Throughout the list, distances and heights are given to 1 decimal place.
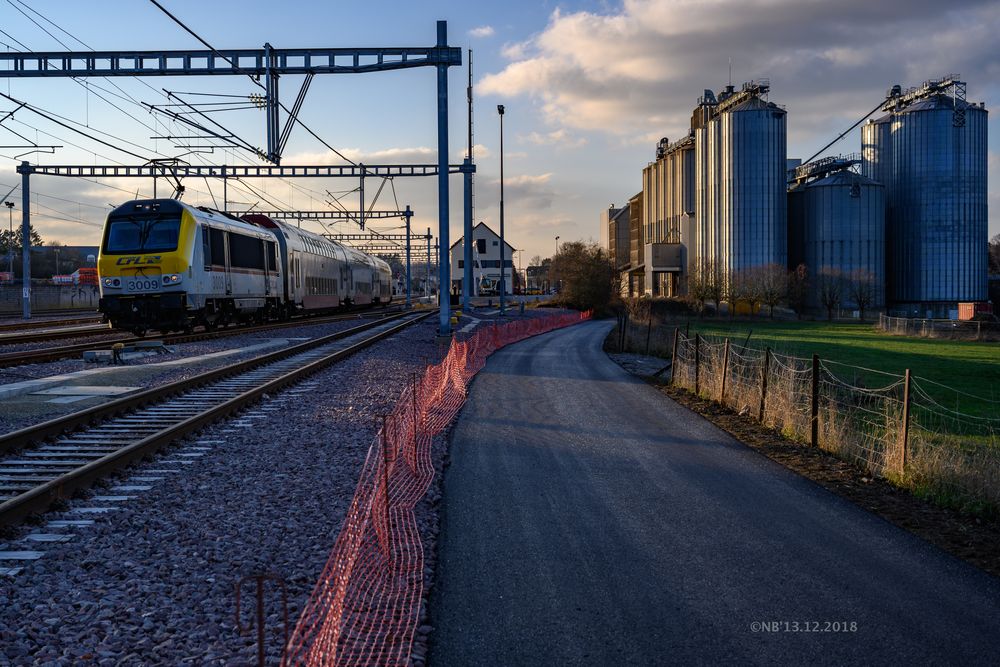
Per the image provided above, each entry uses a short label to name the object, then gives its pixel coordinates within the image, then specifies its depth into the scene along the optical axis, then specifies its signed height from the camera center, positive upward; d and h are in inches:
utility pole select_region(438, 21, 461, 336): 1051.3 +141.7
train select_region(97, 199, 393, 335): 942.4 +45.2
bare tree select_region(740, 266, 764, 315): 3459.6 +38.2
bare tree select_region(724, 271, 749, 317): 3499.0 +32.4
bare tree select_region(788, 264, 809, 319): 3617.1 +42.0
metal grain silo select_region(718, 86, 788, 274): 3880.4 +530.3
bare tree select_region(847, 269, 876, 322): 3646.7 +44.9
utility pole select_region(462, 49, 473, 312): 1860.2 +168.0
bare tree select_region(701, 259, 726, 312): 3454.7 +68.6
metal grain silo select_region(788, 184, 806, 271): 4108.0 +364.9
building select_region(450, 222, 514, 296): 4923.7 +278.3
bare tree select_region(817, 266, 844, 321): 3555.6 +46.2
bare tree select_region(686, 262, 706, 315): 3489.2 +35.7
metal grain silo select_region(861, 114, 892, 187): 4170.8 +754.0
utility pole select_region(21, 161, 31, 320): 1574.8 +143.3
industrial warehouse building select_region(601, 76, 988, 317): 3878.0 +425.2
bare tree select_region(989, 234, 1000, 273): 5442.9 +284.2
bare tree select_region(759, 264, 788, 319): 3447.3 +49.4
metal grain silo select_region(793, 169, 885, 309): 3858.3 +331.1
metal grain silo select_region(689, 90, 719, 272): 4061.5 +542.7
